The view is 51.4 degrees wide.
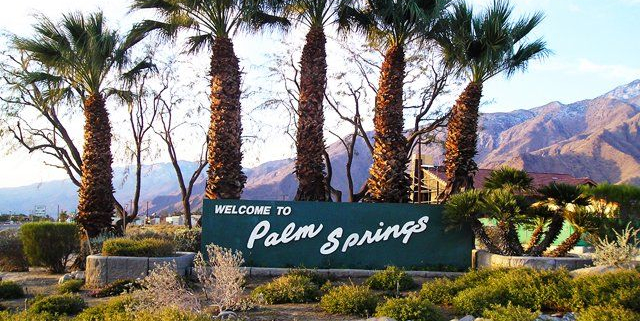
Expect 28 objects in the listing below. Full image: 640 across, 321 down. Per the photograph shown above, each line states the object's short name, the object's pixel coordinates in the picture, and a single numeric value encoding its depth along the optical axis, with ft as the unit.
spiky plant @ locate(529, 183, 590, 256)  49.44
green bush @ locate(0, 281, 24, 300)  42.80
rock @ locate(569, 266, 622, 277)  36.15
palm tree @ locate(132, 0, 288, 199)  59.26
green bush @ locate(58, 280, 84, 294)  43.98
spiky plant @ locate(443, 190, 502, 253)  49.70
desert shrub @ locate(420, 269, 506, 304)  35.37
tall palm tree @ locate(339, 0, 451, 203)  59.31
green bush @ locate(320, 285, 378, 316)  32.65
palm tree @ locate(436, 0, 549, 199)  60.70
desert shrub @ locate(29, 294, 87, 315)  34.42
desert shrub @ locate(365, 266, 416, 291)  41.78
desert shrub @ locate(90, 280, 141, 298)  41.88
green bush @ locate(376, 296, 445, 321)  29.40
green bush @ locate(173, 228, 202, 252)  57.97
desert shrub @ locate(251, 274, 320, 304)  36.55
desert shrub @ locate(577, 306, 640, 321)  26.61
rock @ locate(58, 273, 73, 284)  49.19
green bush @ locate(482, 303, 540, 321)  26.96
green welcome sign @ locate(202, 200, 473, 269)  52.03
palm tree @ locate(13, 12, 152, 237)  64.03
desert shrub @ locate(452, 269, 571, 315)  31.94
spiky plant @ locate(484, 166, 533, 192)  51.26
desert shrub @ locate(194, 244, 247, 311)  31.22
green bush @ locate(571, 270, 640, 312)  30.01
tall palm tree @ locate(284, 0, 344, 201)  61.11
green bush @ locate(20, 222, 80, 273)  57.57
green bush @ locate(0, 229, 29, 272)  61.16
